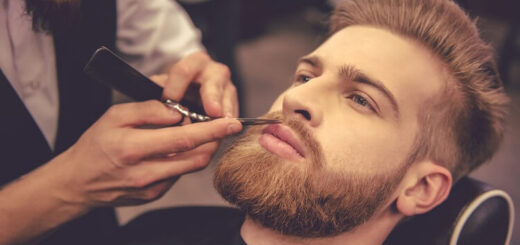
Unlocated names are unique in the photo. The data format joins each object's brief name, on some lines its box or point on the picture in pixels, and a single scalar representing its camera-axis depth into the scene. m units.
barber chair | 0.61
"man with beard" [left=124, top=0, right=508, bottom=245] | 0.59
